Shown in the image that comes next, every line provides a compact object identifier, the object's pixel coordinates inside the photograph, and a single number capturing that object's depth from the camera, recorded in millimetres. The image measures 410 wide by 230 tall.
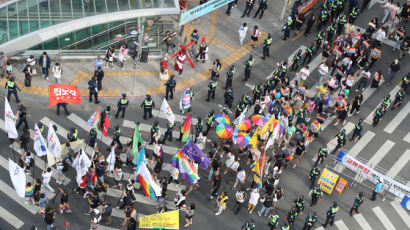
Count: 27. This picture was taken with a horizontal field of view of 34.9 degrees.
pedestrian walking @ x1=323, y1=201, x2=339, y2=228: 29688
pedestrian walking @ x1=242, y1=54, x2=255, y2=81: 36625
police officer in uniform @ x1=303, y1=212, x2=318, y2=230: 29281
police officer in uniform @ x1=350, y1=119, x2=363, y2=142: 34125
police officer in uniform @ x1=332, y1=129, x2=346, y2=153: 33406
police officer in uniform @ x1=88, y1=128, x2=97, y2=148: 31422
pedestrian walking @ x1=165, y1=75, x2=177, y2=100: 34694
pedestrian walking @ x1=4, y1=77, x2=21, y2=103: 32688
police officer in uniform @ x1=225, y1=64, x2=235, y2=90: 35844
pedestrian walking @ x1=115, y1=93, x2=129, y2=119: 33003
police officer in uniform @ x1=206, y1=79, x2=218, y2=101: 35197
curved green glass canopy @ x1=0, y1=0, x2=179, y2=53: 35406
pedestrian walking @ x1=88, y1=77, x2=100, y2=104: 33500
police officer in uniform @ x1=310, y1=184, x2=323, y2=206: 30906
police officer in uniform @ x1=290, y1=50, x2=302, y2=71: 37844
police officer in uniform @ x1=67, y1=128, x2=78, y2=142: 30703
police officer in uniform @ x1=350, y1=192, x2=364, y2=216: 30453
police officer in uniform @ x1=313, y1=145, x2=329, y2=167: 32375
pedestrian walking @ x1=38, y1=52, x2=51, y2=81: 34625
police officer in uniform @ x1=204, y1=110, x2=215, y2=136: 33062
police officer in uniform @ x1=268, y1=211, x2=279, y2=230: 29047
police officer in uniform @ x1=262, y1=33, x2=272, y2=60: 38625
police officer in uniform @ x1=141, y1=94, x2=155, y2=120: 33219
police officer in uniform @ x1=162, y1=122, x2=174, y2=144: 32375
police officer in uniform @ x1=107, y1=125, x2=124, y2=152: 31188
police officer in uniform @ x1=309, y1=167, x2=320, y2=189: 31781
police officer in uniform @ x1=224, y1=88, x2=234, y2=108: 34906
